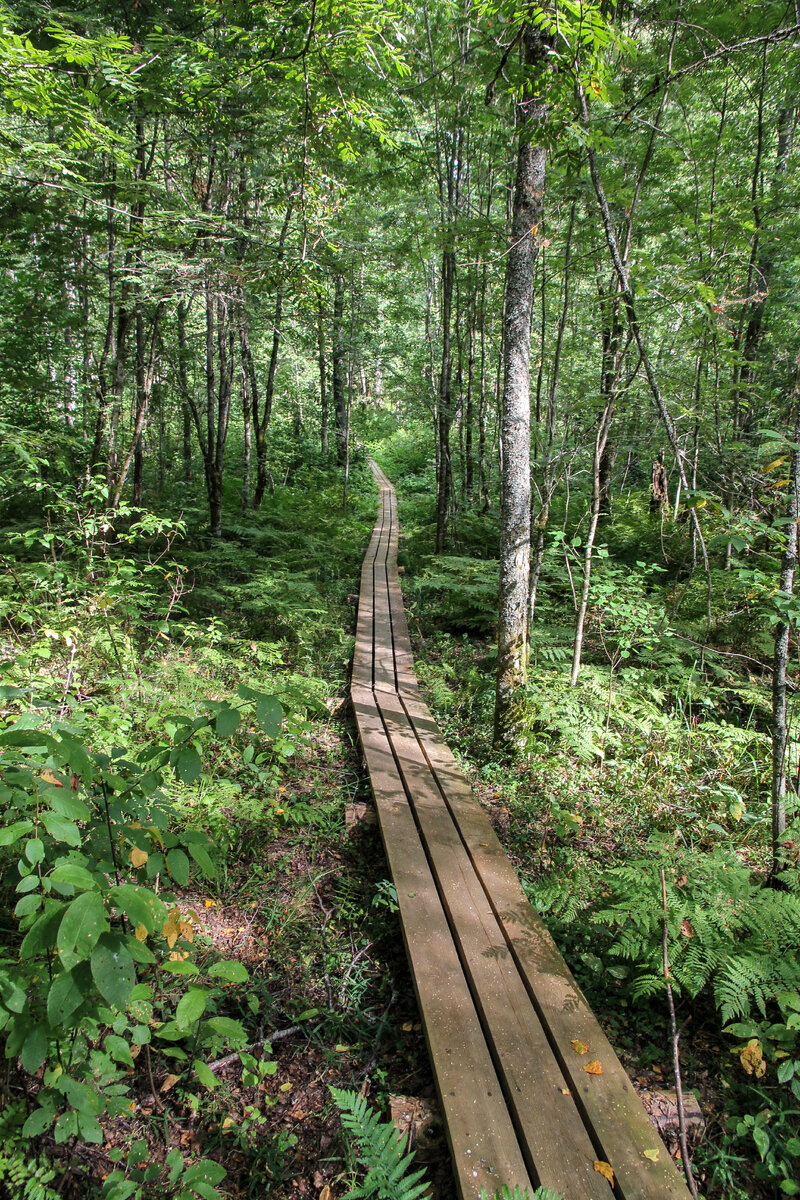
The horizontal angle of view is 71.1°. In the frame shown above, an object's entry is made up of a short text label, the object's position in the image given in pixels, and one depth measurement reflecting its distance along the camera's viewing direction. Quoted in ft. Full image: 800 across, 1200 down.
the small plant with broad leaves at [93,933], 4.94
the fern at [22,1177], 6.12
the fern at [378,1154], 6.59
